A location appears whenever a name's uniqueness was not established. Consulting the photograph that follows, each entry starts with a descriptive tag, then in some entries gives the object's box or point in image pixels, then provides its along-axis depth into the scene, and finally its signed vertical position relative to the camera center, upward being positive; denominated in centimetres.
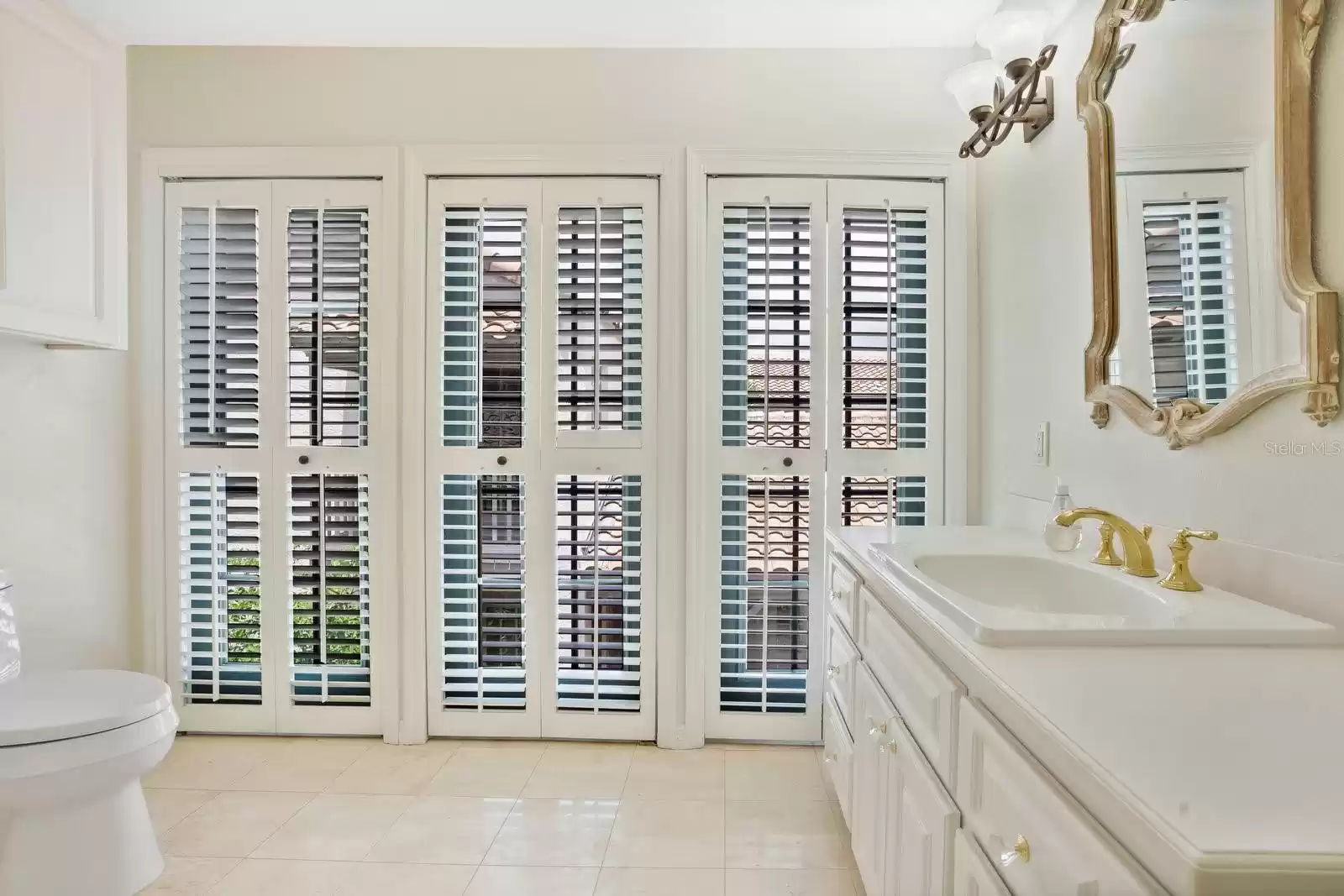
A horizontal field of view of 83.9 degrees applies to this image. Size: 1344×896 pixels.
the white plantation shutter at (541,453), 248 +0
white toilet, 154 -70
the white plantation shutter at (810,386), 245 +22
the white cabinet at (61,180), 180 +71
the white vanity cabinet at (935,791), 71 -44
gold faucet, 133 -17
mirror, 110 +41
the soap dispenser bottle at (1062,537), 146 -17
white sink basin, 97 -24
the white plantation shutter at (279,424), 250 +10
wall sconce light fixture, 183 +97
